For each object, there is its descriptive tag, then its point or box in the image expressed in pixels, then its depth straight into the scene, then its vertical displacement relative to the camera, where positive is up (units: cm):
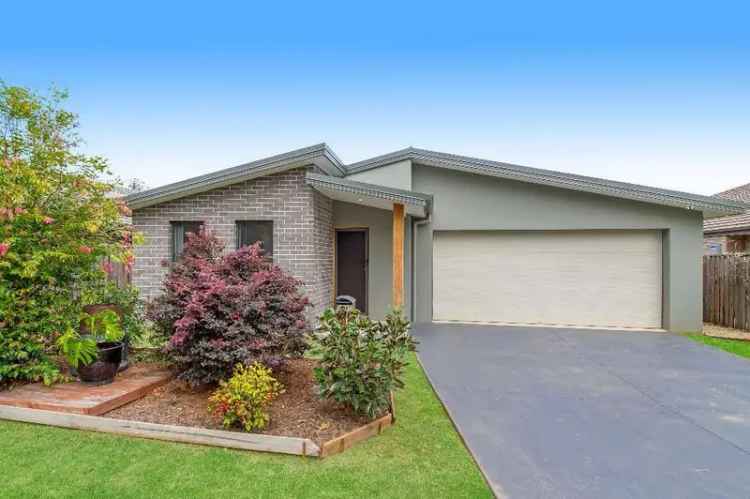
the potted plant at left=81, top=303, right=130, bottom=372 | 497 -94
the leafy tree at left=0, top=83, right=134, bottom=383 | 443 +36
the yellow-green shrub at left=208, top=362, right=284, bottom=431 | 355 -144
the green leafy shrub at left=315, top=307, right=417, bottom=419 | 381 -113
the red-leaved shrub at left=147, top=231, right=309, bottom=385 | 423 -77
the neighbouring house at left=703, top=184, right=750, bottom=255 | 1242 +70
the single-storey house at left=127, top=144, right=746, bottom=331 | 843 +49
